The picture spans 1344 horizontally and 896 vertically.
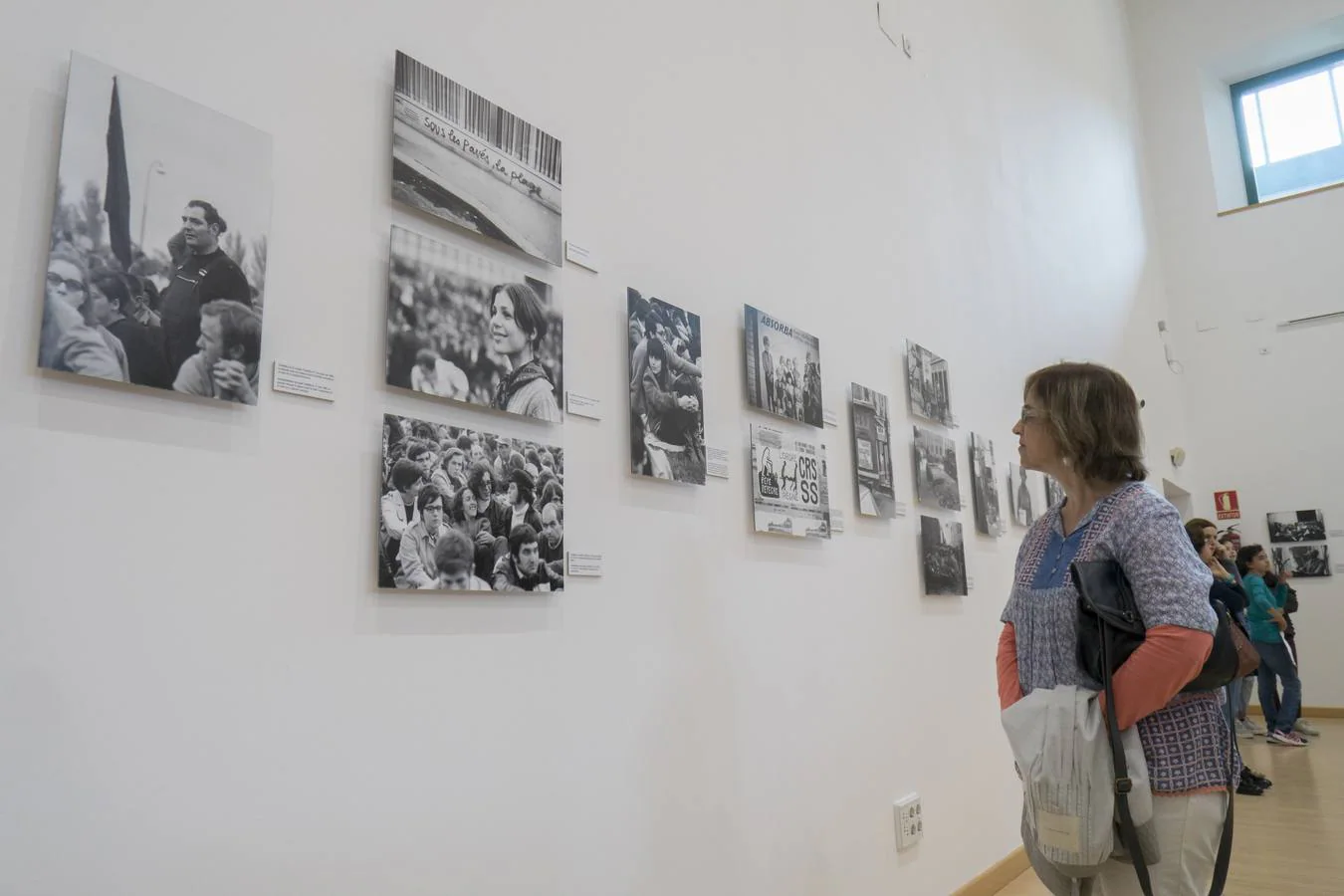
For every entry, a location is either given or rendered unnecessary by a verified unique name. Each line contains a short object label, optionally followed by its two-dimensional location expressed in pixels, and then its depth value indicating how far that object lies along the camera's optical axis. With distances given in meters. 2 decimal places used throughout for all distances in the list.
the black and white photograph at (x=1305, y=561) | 10.64
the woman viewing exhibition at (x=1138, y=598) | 1.85
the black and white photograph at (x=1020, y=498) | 5.37
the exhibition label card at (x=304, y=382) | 1.78
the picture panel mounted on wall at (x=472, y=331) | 2.01
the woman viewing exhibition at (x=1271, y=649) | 8.41
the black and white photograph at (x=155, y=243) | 1.51
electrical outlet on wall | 3.63
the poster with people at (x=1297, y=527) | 10.77
